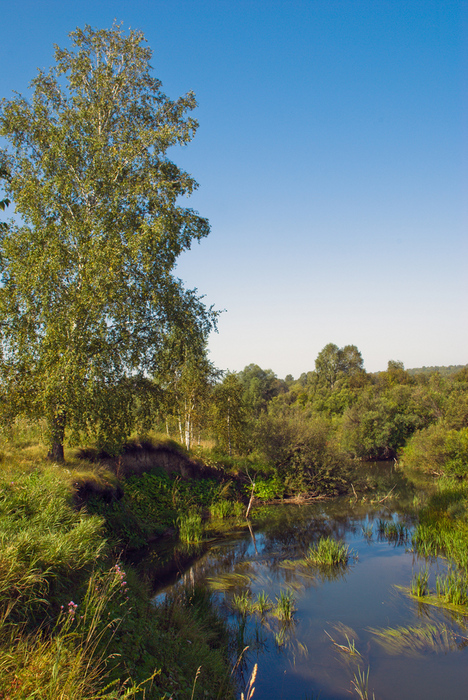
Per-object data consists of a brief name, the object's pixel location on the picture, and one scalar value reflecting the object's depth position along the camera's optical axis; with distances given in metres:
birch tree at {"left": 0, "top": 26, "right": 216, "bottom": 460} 11.57
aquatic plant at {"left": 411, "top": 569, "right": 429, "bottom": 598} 9.24
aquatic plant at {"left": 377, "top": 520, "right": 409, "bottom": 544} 14.17
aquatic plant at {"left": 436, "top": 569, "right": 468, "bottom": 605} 8.60
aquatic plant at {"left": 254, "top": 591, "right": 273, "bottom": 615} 8.66
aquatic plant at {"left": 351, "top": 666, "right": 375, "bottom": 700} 6.03
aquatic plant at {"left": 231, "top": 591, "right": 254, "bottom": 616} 8.65
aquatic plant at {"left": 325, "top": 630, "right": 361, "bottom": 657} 7.14
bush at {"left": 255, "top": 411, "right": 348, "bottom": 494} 23.45
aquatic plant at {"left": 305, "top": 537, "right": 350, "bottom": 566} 11.65
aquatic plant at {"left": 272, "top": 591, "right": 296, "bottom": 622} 8.35
